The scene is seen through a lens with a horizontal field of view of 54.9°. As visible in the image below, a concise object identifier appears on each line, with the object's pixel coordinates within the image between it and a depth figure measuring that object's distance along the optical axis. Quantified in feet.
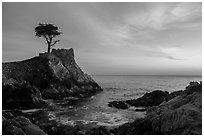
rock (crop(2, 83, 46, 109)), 99.14
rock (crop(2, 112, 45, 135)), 39.70
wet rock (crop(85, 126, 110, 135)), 49.24
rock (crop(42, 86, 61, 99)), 129.80
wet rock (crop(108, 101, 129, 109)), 97.96
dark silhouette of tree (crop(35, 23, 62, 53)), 164.45
